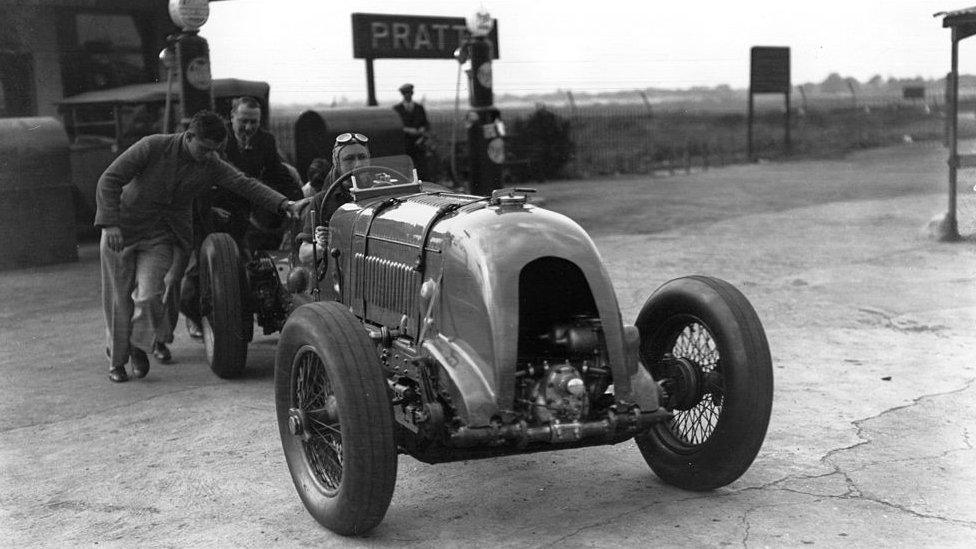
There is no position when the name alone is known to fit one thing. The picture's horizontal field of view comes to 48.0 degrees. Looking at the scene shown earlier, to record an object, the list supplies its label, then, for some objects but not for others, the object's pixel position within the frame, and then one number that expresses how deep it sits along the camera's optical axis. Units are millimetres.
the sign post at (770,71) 27109
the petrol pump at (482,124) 13805
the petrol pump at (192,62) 9102
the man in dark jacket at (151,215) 6852
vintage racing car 4152
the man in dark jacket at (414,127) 15711
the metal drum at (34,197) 12008
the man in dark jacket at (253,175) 7867
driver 6223
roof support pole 11625
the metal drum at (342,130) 13680
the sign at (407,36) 16422
